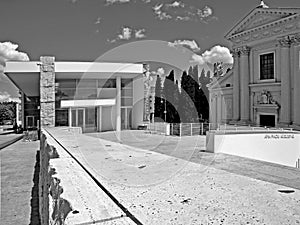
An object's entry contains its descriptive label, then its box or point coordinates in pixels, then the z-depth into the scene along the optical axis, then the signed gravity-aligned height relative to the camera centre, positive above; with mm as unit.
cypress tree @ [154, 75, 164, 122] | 45900 +2585
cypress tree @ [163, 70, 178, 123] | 43188 +3118
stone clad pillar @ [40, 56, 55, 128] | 19234 +1822
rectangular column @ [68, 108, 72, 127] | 21016 +273
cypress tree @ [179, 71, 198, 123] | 39312 +2383
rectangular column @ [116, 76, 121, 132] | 21516 +931
